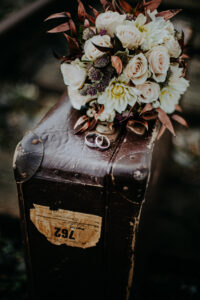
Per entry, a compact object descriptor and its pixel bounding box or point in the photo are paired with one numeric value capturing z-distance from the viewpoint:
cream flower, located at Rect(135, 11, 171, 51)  1.07
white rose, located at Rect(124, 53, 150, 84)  1.04
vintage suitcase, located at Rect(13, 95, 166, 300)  0.99
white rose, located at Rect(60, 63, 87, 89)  1.13
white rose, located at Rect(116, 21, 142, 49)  1.03
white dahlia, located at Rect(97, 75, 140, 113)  1.09
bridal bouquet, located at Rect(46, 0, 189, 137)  1.06
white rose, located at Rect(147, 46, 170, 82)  1.05
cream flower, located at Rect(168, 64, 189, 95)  1.14
